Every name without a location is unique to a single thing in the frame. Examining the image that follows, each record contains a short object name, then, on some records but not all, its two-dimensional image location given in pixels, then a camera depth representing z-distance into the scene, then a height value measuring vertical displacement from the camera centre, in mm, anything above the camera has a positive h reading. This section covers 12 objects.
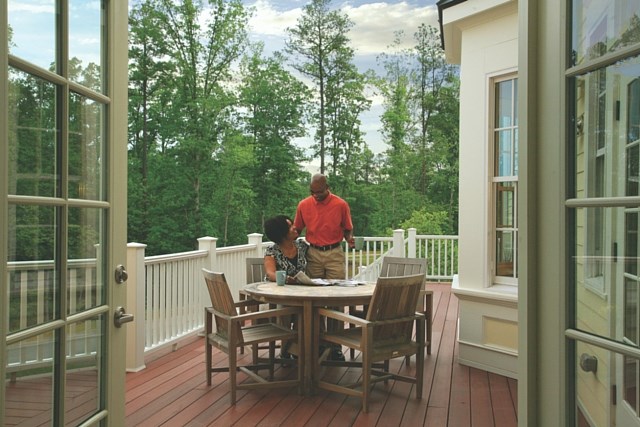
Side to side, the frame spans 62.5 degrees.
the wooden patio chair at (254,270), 5281 -571
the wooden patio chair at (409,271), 5113 -586
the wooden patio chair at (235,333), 3848 -947
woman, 4766 -340
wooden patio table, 4055 -684
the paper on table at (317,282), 4637 -615
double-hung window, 4621 +290
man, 5250 -175
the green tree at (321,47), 19656 +6236
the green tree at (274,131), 20031 +3160
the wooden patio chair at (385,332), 3682 -882
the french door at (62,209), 1463 +12
